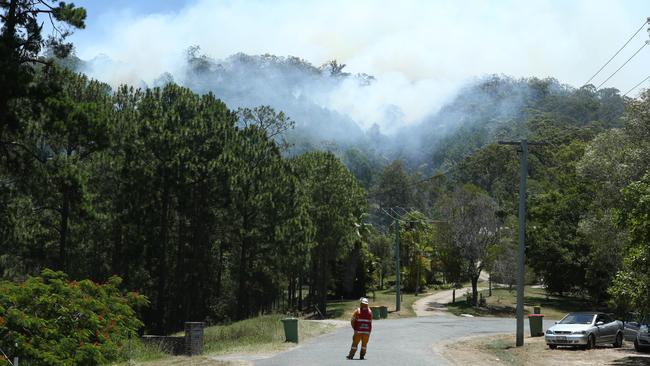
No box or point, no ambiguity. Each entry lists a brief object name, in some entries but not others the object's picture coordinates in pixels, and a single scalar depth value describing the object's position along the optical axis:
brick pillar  21.55
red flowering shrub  18.77
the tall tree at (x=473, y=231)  57.70
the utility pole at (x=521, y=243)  27.95
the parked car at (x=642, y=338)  27.19
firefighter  18.91
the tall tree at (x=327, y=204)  54.78
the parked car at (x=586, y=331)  27.14
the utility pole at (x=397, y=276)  50.75
